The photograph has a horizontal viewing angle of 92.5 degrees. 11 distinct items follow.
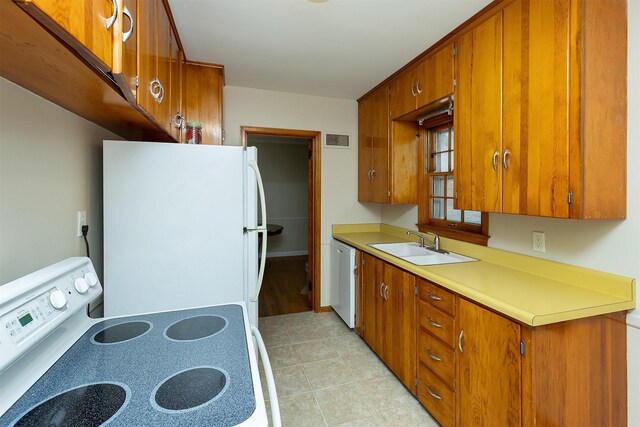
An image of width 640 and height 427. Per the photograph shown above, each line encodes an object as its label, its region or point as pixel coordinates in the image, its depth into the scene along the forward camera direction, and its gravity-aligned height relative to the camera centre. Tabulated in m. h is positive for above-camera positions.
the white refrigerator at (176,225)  1.64 -0.09
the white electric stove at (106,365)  0.68 -0.44
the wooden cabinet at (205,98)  2.47 +0.91
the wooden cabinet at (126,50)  0.85 +0.49
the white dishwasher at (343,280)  2.85 -0.71
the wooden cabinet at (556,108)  1.27 +0.45
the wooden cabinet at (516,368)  1.19 -0.70
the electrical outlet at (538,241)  1.70 -0.19
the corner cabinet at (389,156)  2.80 +0.49
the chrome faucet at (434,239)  2.44 -0.26
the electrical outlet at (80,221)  1.54 -0.05
